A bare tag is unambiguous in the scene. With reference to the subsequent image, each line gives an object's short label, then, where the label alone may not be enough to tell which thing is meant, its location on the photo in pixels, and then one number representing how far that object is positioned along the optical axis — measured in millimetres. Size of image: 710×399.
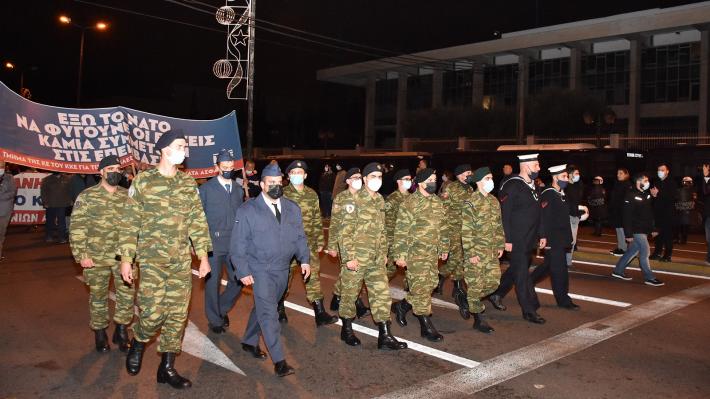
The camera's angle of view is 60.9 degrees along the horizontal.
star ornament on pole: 17109
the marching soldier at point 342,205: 6633
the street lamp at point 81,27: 26328
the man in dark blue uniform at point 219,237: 7016
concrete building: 40969
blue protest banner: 9391
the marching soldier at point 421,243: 6757
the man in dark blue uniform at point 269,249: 5543
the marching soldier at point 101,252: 6195
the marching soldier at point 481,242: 7344
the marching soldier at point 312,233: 7492
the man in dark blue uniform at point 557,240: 8312
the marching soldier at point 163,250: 5184
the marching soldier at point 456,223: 8284
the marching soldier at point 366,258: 6430
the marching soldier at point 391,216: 8906
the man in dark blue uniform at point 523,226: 7703
